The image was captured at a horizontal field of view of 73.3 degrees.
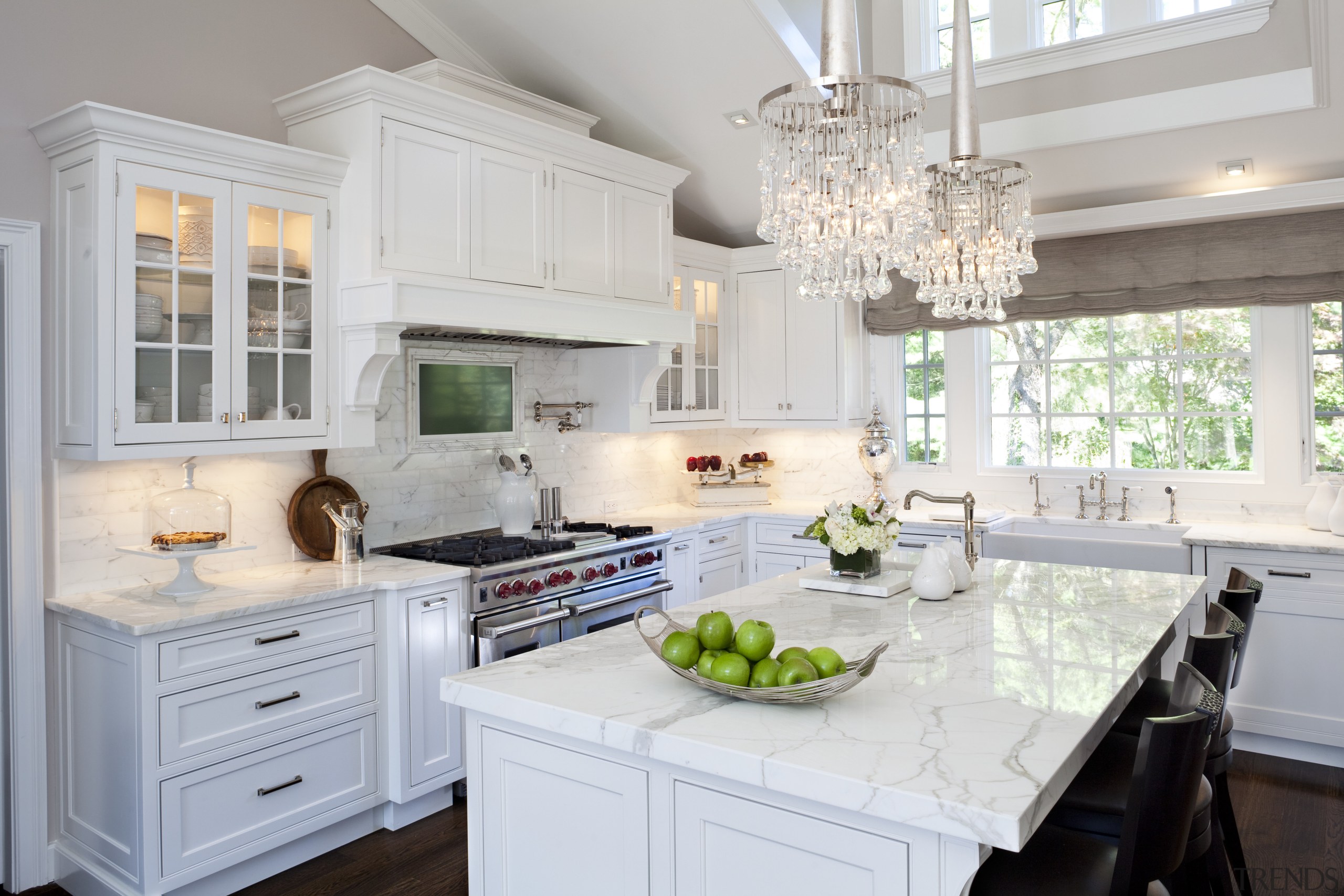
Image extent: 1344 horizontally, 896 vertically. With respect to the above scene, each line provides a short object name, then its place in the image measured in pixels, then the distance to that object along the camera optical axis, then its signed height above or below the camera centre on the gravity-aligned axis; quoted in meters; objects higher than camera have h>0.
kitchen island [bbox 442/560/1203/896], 1.39 -0.51
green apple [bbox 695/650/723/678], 1.75 -0.41
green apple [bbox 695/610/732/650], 1.78 -0.35
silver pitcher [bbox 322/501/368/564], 3.55 -0.31
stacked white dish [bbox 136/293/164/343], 2.87 +0.45
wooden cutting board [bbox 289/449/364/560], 3.55 -0.22
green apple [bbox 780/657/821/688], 1.64 -0.40
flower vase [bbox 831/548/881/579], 2.85 -0.36
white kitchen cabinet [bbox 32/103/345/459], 2.79 +0.57
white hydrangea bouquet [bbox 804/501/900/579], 2.77 -0.26
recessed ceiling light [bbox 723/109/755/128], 4.36 +1.63
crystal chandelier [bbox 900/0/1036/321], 2.58 +0.68
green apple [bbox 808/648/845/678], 1.67 -0.39
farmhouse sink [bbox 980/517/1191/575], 3.76 -0.42
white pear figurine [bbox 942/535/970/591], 2.71 -0.34
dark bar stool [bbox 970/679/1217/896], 1.42 -0.60
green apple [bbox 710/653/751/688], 1.70 -0.41
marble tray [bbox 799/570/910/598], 2.72 -0.41
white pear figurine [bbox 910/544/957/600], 2.62 -0.37
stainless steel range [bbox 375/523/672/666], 3.52 -0.54
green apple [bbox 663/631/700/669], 1.78 -0.39
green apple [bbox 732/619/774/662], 1.73 -0.36
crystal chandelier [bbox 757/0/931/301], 2.04 +0.67
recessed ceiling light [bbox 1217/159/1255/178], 3.95 +1.24
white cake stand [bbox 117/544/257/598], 2.93 -0.38
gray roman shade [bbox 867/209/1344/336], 4.08 +0.87
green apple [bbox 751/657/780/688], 1.67 -0.41
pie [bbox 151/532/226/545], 2.97 -0.27
